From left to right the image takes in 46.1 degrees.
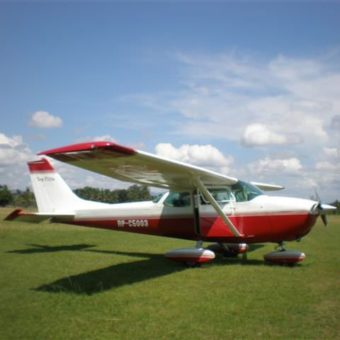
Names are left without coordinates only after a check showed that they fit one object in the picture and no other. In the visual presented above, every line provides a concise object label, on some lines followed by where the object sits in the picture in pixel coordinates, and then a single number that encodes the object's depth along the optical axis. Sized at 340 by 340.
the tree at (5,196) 94.56
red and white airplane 9.10
